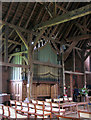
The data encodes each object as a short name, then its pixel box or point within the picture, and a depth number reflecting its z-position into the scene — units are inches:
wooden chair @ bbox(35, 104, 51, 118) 173.8
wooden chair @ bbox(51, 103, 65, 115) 194.4
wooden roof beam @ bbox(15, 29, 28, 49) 284.8
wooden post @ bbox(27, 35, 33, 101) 288.3
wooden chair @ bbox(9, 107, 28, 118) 154.5
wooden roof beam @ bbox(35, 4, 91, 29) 237.6
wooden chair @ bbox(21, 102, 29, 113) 188.0
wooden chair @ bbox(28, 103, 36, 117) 180.5
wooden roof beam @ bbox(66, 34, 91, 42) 332.6
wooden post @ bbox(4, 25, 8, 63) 269.5
